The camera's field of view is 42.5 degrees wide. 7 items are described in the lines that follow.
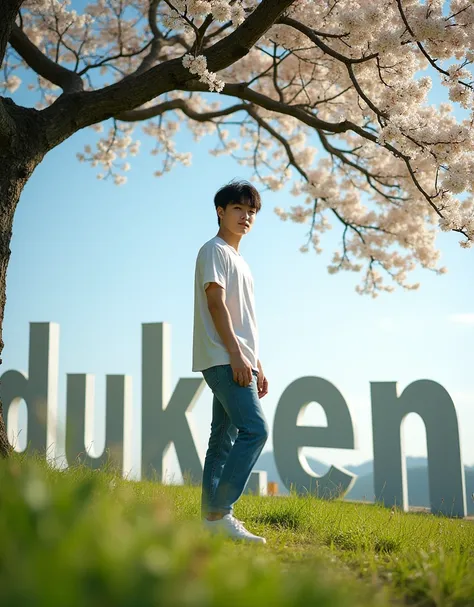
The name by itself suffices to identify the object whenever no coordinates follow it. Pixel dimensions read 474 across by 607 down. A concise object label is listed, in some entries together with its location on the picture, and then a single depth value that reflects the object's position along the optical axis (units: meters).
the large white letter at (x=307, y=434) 7.36
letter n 6.97
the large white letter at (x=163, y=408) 7.95
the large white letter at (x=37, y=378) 8.95
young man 2.97
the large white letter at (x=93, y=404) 8.46
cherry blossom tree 4.38
